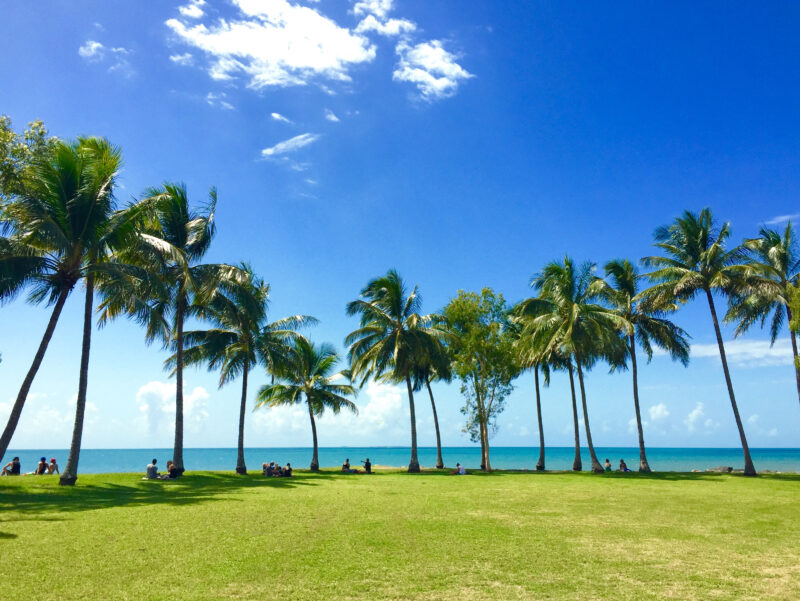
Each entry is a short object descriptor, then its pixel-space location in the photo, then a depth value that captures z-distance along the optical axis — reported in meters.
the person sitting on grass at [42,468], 25.64
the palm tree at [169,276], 21.00
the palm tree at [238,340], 28.61
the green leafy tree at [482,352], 34.06
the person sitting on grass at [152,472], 22.72
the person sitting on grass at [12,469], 25.44
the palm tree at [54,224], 17.91
